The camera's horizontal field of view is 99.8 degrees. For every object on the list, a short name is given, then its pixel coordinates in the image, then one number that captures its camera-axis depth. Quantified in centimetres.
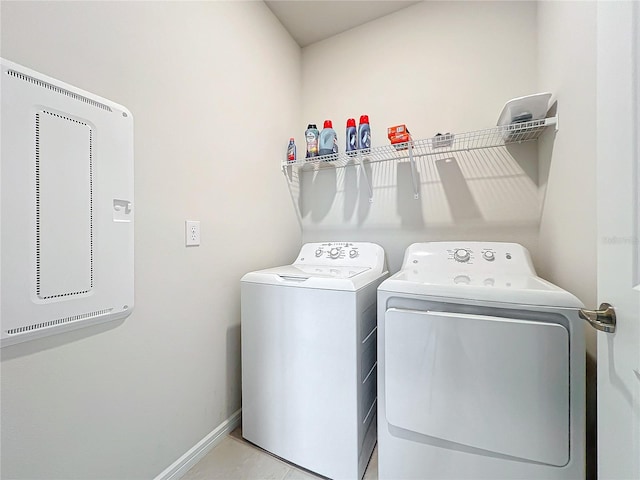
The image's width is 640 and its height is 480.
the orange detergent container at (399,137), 160
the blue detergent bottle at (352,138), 178
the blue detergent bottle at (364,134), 174
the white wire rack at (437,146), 143
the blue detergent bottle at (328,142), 183
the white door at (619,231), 50
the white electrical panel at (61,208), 75
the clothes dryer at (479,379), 88
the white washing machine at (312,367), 119
